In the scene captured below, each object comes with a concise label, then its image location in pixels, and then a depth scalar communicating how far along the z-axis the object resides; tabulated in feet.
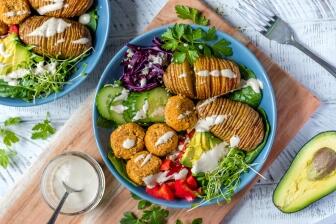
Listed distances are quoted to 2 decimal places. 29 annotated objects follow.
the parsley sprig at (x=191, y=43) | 6.13
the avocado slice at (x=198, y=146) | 6.17
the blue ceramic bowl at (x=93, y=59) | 6.40
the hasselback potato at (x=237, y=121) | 6.14
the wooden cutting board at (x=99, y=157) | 6.49
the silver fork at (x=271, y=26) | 6.56
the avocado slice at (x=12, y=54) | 6.44
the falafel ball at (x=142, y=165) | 6.21
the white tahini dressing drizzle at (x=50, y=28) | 6.36
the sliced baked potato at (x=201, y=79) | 6.07
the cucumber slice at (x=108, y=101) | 6.30
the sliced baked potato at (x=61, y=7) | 6.41
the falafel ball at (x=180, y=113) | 6.04
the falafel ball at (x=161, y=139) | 6.17
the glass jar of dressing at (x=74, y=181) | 6.47
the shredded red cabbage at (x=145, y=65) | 6.39
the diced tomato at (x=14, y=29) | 6.54
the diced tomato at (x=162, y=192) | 6.27
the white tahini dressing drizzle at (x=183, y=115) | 6.04
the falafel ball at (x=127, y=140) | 6.23
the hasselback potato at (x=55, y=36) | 6.37
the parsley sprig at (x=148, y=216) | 6.41
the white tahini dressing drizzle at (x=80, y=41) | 6.38
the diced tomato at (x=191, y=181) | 6.30
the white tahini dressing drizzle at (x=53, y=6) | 6.41
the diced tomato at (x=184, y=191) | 6.27
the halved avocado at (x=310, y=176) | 6.32
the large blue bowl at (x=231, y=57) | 6.18
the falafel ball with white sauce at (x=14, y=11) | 6.43
